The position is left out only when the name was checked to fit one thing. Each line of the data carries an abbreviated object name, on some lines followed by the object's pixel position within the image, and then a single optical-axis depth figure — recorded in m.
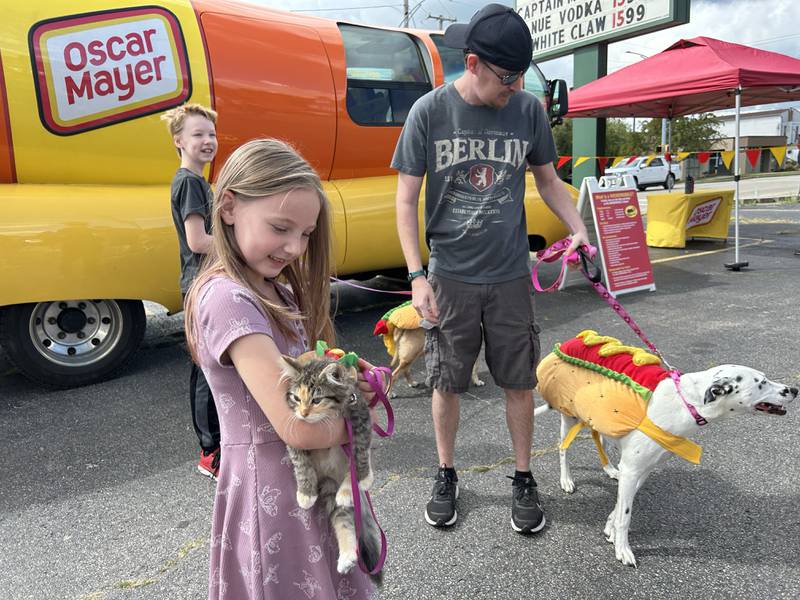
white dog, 2.14
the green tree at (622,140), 43.03
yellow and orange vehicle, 3.67
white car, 25.78
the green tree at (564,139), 38.28
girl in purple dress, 1.16
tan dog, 3.81
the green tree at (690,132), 39.81
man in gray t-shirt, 2.42
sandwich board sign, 6.61
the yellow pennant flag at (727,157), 12.11
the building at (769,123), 57.50
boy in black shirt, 2.80
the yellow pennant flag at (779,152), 11.99
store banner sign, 10.46
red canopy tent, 7.13
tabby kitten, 1.13
